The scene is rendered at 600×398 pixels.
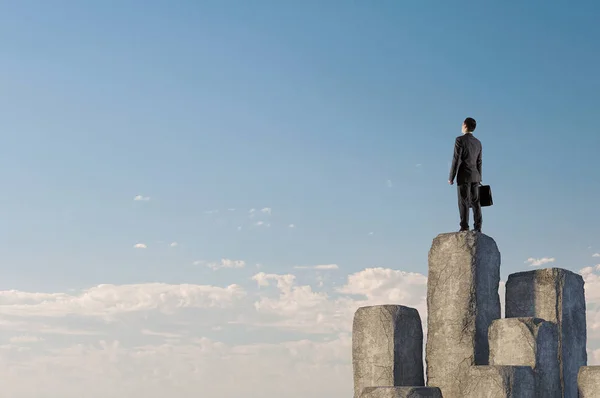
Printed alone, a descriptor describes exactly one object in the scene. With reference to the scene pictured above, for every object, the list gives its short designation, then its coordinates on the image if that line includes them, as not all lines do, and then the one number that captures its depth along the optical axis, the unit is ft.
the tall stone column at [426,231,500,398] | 39.52
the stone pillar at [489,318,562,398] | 37.32
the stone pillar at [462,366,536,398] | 35.73
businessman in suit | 42.52
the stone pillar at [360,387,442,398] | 36.45
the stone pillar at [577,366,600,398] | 36.26
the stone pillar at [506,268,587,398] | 40.50
